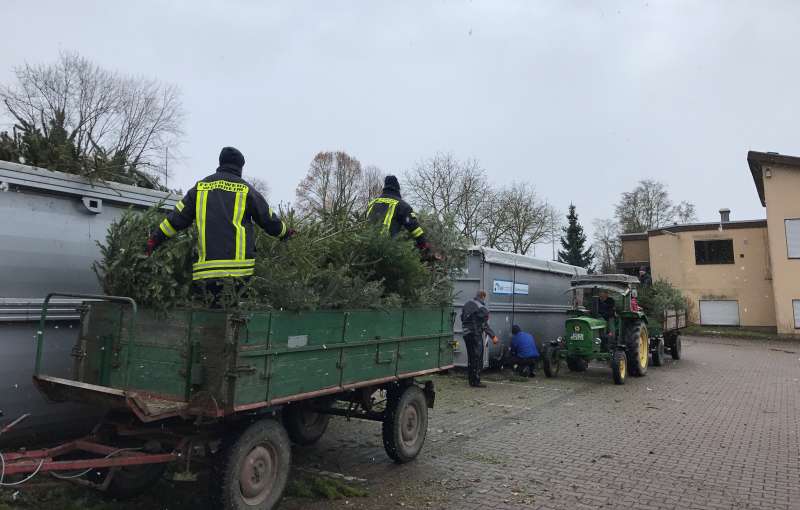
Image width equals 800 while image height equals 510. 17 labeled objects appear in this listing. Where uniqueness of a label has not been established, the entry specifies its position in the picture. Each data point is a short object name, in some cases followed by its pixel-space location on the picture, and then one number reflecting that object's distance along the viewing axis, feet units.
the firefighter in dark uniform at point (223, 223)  13.21
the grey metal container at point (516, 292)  38.91
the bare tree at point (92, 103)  84.12
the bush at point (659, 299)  48.91
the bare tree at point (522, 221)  111.86
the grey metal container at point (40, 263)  15.28
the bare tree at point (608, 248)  160.66
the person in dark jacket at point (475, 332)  35.73
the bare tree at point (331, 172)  125.90
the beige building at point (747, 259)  82.84
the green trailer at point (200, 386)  11.79
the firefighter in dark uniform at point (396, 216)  19.74
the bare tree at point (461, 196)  110.42
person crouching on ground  39.70
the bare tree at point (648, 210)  148.87
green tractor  38.52
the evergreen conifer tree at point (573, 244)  146.10
